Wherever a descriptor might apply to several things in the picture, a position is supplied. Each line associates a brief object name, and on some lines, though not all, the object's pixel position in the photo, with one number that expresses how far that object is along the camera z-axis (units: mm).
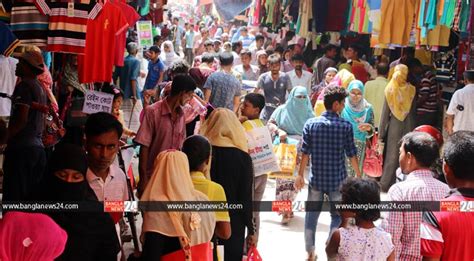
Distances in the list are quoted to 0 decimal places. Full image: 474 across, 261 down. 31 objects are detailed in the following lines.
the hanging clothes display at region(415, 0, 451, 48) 10367
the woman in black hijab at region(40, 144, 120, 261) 3770
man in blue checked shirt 6609
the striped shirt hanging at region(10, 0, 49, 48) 6562
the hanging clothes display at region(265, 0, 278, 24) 17547
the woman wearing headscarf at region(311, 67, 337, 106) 10789
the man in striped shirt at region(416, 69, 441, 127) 9945
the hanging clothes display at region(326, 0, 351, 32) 13625
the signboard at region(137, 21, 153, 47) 12875
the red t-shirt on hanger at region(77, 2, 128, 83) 7305
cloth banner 9219
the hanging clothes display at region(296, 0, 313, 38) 14578
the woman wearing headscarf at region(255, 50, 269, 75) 14172
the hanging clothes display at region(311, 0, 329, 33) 14078
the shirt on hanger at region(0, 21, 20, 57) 6566
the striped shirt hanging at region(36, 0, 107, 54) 6617
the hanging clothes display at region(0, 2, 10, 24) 6660
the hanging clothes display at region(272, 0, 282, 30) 17438
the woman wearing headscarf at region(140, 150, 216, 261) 3990
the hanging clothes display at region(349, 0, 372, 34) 12562
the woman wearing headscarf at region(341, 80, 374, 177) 8688
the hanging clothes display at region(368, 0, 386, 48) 10930
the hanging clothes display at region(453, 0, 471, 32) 10094
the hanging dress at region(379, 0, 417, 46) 10781
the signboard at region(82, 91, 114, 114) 6453
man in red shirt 3785
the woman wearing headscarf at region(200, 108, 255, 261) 5418
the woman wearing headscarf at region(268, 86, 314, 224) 8055
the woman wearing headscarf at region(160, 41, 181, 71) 17266
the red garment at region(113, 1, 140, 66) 7704
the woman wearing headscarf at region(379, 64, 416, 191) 9805
